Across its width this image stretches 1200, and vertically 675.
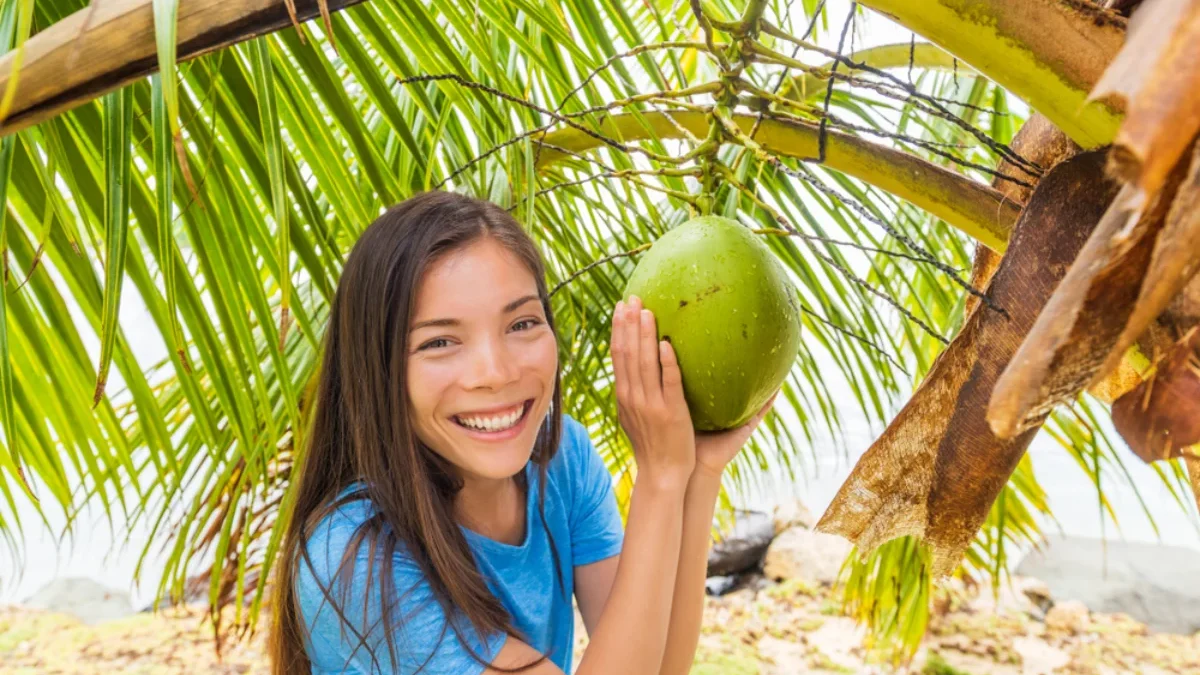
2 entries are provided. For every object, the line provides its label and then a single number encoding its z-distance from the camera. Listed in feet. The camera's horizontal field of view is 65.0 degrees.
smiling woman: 2.77
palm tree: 1.53
